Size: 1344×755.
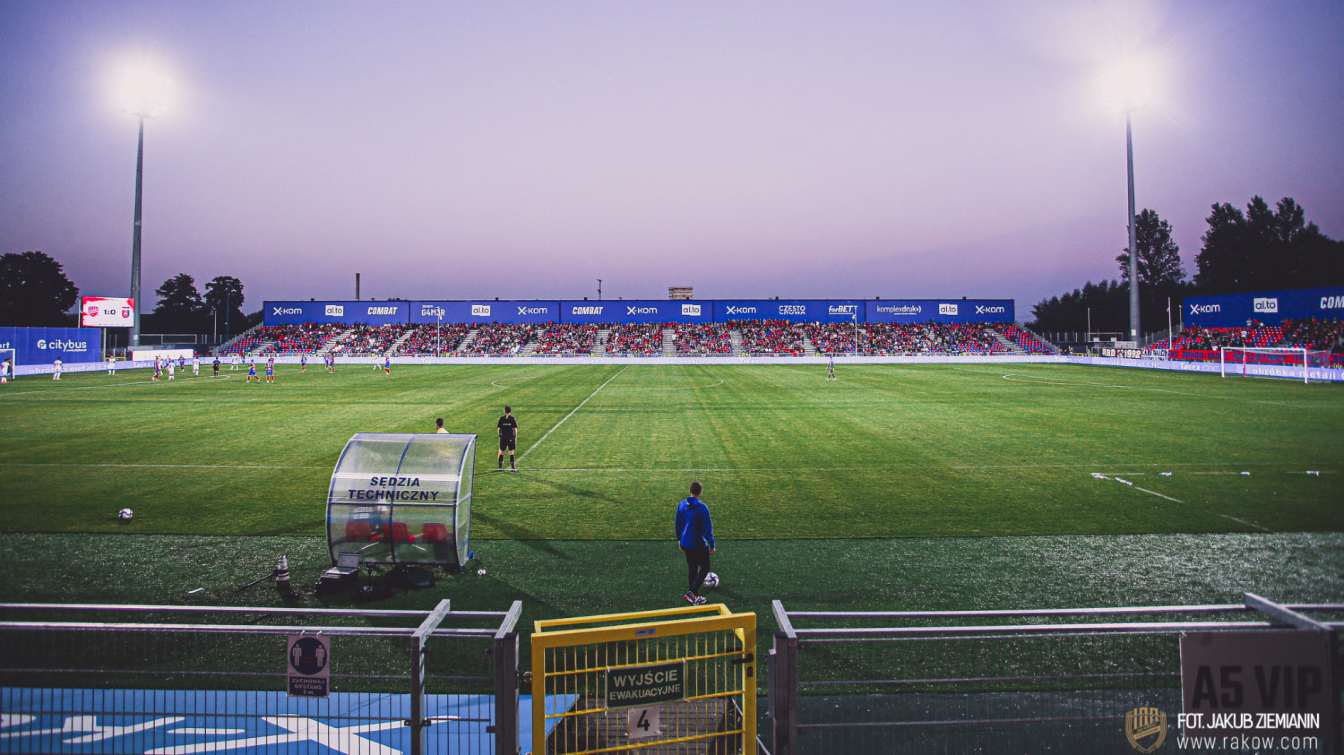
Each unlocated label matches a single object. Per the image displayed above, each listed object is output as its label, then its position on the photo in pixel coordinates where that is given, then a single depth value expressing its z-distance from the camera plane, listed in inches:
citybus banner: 2026.3
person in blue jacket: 335.6
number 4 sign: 172.2
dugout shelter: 355.6
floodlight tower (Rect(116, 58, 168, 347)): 2209.6
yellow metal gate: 164.2
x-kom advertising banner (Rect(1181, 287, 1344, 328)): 2314.2
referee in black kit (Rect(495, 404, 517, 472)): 647.8
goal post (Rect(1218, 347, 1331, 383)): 1794.4
